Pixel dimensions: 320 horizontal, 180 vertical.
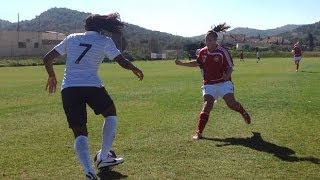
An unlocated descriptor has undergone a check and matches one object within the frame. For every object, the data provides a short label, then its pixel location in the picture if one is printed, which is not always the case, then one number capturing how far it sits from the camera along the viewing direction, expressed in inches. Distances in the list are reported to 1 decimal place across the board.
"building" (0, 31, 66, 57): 4116.6
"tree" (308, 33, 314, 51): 6415.4
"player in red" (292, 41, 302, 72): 1486.2
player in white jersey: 265.7
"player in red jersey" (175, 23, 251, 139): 407.5
